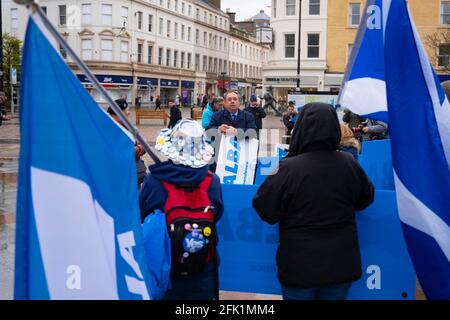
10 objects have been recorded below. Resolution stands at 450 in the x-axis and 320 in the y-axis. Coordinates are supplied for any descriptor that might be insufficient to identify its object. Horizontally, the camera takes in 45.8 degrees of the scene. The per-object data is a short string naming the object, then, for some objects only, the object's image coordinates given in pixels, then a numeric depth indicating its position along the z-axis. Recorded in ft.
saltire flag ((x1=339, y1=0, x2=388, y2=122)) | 13.60
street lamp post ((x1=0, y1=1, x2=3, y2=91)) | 75.75
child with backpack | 9.71
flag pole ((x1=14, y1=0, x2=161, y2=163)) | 7.62
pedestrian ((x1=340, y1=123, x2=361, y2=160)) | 18.43
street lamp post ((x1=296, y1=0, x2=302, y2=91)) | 112.64
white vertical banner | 22.17
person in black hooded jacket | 9.35
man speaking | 25.32
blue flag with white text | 7.73
